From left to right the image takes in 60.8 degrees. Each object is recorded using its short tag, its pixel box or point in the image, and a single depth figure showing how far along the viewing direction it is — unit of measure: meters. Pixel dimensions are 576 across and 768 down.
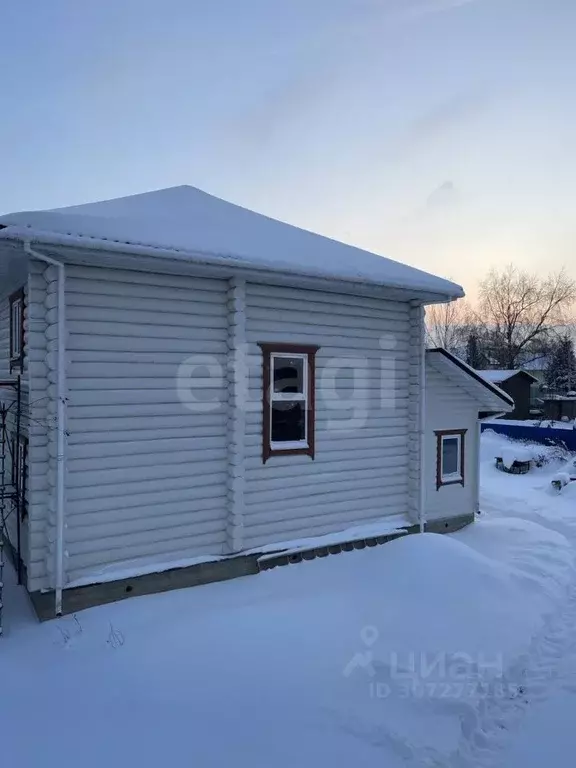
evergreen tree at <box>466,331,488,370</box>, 57.34
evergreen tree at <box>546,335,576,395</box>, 47.34
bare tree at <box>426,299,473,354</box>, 63.62
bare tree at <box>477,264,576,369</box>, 55.03
